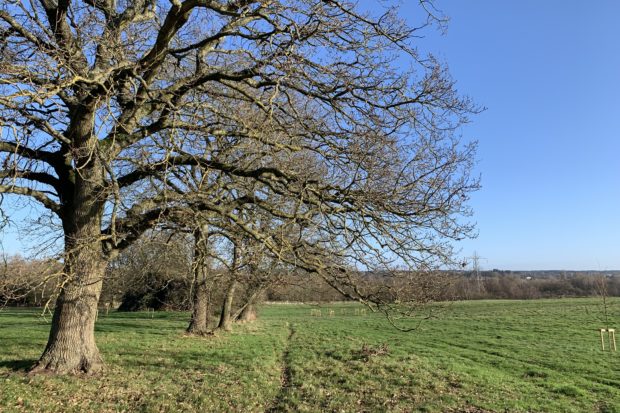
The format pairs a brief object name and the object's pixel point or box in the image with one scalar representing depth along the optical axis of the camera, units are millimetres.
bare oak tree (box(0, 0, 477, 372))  8508
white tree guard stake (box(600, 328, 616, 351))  20969
